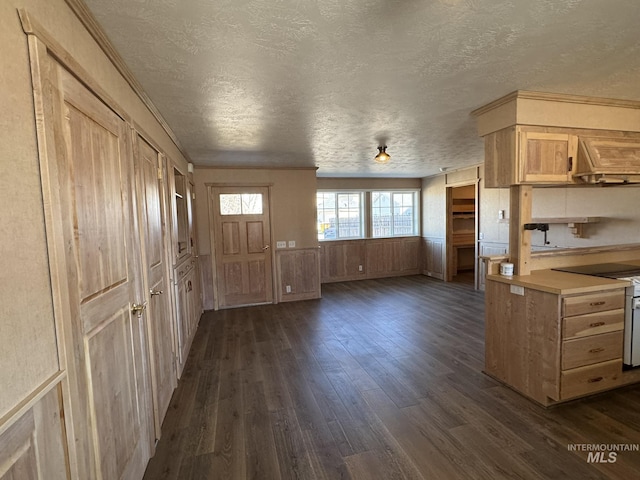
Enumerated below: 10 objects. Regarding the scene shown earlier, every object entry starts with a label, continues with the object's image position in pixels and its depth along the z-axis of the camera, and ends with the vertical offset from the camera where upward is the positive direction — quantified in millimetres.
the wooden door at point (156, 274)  2039 -359
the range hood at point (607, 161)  2506 +423
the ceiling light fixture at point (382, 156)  3880 +798
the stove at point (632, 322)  2357 -880
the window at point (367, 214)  7074 +120
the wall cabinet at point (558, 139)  2447 +615
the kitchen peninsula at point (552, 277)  2254 -541
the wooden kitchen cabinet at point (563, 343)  2219 -998
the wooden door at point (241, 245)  5188 -375
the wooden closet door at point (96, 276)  1074 -207
